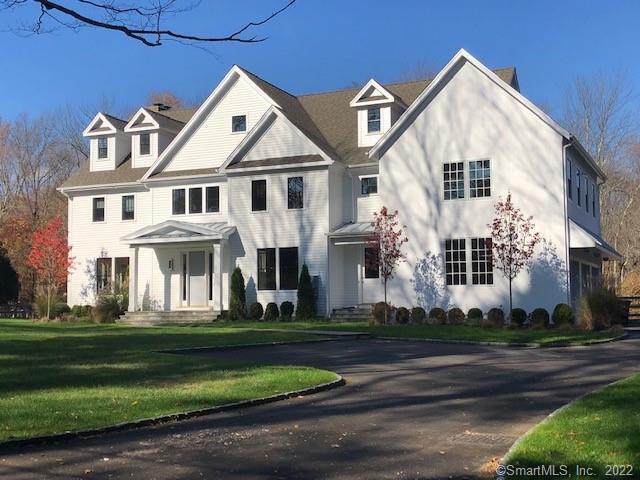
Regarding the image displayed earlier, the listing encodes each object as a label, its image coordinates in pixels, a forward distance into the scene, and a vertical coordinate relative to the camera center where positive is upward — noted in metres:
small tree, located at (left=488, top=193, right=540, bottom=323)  24.89 +1.84
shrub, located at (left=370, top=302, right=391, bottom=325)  25.75 -0.69
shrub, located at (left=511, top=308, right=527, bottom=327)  24.73 -0.81
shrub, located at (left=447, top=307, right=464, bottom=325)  25.47 -0.85
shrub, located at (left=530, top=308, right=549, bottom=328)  24.26 -0.88
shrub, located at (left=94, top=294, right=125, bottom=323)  30.02 -0.53
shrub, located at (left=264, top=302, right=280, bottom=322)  28.27 -0.71
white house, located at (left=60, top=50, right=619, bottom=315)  25.80 +4.00
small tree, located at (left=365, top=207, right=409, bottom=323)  26.52 +1.86
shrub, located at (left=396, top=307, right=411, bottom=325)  26.41 -0.82
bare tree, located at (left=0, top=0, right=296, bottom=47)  7.84 +2.99
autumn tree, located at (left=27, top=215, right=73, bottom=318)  33.16 +1.77
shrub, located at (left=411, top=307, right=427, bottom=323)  26.14 -0.79
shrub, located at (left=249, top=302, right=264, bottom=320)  28.46 -0.64
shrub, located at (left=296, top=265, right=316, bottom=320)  27.62 -0.26
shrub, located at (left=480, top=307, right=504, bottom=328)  24.58 -0.91
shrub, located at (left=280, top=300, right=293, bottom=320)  28.08 -0.58
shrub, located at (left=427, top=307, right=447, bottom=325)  25.78 -0.85
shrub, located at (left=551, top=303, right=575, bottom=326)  24.00 -0.77
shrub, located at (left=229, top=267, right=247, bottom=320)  28.56 -0.12
